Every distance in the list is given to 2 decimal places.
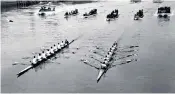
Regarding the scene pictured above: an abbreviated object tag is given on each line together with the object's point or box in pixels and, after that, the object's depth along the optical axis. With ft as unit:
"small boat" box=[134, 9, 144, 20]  238.68
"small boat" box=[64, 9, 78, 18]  283.90
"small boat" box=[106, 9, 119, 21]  242.17
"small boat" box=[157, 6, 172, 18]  261.71
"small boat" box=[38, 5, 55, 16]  301.63
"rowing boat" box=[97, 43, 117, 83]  93.29
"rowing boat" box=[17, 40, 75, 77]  99.22
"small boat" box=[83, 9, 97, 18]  269.13
